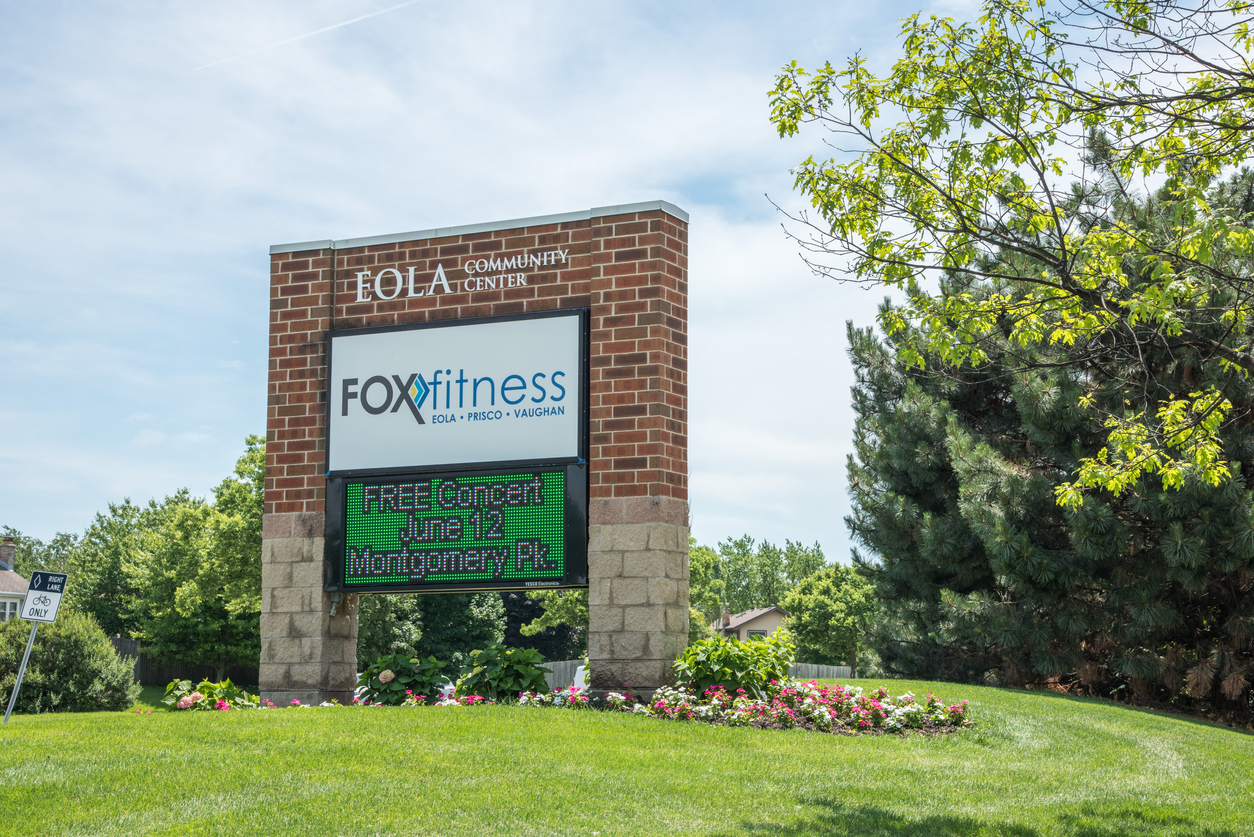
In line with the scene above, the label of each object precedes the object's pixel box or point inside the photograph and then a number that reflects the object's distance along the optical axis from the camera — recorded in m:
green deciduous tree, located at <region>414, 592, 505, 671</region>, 48.44
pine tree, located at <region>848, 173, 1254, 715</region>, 17.02
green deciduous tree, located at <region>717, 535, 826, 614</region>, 89.38
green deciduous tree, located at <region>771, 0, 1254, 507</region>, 8.26
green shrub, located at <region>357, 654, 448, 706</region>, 12.27
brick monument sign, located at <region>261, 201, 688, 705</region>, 11.69
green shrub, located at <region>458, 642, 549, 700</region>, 12.15
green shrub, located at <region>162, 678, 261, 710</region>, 12.23
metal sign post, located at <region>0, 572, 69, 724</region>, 12.41
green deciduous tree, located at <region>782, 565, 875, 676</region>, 50.69
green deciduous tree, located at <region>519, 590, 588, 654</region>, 44.72
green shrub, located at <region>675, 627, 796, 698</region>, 11.51
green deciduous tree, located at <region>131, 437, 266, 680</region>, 35.09
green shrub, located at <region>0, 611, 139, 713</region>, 22.69
